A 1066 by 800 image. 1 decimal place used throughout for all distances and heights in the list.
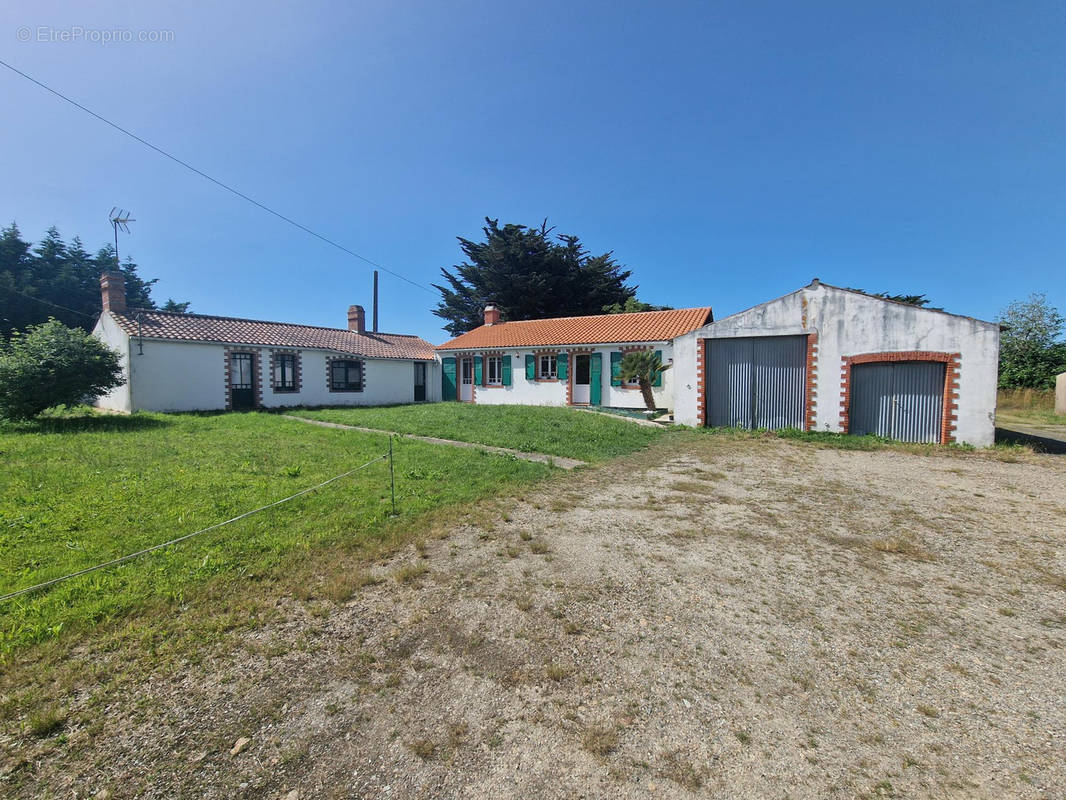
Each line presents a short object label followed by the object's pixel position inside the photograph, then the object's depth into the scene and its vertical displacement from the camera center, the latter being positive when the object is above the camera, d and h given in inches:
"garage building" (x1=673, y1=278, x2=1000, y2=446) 416.8 +16.7
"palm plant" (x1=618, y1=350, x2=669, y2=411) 655.8 +22.7
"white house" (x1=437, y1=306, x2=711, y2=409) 711.1 +44.2
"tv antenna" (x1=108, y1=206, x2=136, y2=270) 731.4 +267.8
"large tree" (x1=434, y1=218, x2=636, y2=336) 1247.5 +306.7
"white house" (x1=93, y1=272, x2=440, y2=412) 634.2 +30.9
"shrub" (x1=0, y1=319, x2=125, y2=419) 446.6 +12.4
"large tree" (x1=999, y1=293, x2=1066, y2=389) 890.1 +77.3
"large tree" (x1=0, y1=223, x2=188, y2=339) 1122.0 +274.2
